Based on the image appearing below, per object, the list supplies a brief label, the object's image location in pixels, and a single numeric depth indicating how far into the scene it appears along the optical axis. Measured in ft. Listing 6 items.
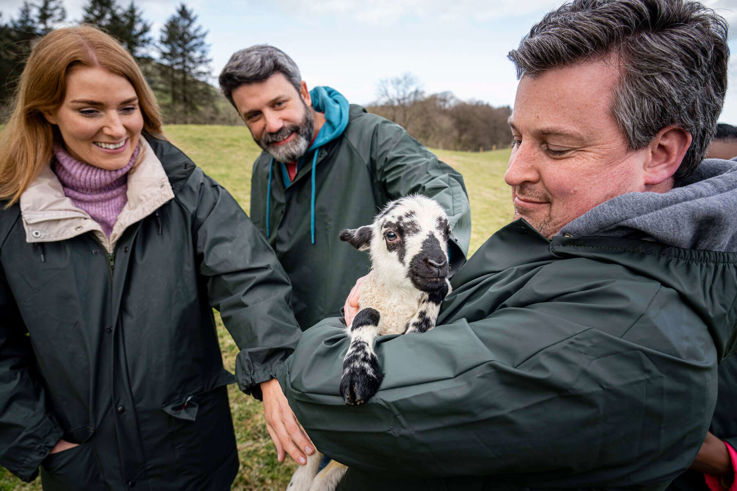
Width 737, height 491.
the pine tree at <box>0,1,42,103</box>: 92.79
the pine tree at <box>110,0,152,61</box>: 132.05
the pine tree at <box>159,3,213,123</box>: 147.84
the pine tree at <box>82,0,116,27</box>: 126.93
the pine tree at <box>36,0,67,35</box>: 111.34
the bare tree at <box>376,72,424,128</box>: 189.26
